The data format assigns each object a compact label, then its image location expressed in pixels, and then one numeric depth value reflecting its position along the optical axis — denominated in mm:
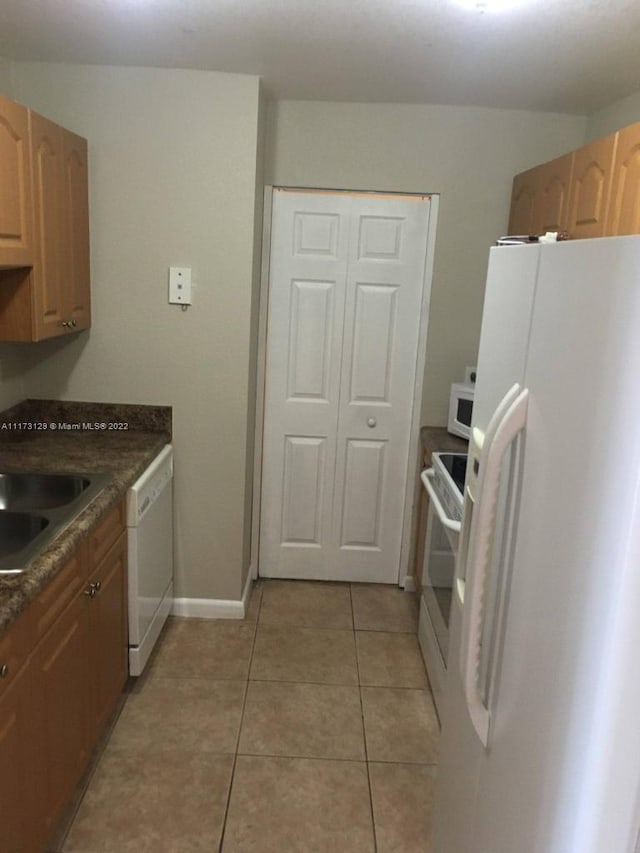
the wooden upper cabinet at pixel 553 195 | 2492
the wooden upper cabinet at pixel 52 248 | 2209
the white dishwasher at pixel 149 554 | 2430
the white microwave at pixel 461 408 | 3033
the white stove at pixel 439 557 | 2391
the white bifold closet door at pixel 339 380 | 3219
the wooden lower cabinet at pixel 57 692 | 1483
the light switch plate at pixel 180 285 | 2814
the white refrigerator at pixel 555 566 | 822
